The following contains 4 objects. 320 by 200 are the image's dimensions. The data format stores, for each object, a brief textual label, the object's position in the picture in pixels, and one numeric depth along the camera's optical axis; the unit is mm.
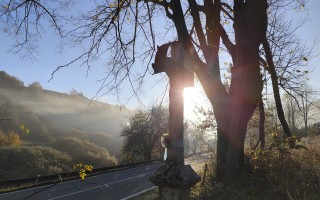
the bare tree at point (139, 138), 45156
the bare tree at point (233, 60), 9734
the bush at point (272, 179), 8407
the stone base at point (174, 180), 3650
